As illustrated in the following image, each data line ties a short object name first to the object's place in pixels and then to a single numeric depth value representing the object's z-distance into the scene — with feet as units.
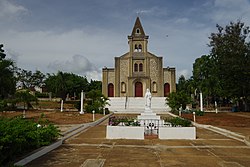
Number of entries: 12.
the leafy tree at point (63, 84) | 178.29
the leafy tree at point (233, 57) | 103.65
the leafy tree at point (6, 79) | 97.19
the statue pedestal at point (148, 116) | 48.52
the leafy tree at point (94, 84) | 258.12
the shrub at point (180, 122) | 40.31
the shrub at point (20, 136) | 19.08
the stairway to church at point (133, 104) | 124.26
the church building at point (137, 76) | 155.33
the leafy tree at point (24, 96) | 102.73
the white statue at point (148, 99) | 51.65
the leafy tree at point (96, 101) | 97.55
